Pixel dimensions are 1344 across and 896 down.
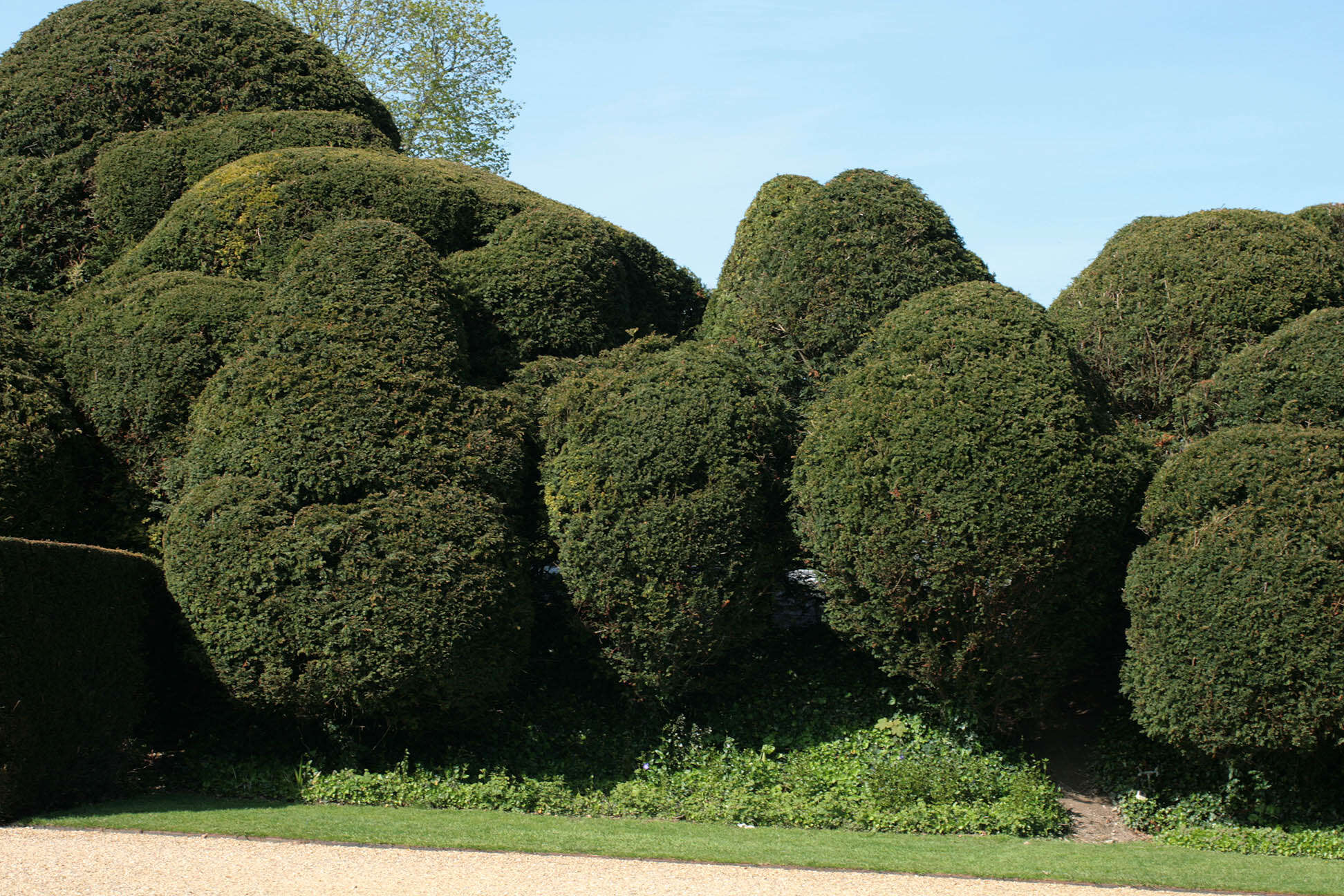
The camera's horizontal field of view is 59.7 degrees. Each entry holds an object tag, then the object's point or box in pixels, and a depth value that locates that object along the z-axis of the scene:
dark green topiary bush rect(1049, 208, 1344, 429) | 11.37
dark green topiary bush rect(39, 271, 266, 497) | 11.22
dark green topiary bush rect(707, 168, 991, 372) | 11.65
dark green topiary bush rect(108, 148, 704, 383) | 12.32
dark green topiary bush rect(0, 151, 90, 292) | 13.31
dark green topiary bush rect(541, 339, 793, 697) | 10.20
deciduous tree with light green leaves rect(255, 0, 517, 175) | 28.47
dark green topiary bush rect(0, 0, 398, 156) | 14.09
